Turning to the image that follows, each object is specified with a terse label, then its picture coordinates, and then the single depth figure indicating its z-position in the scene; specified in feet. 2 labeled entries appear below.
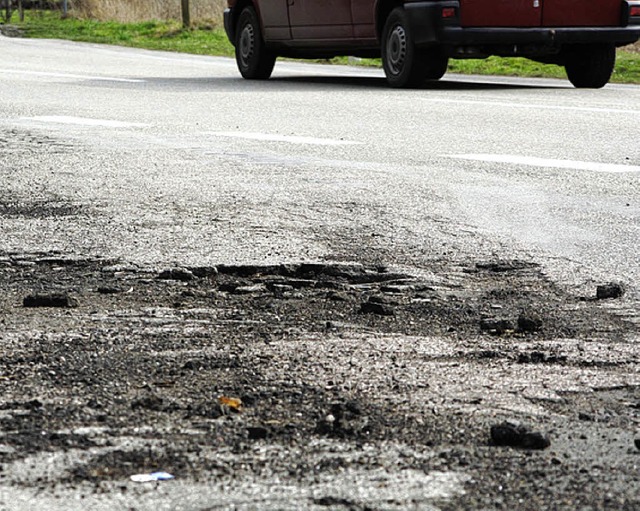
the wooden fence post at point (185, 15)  174.58
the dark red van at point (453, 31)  69.99
